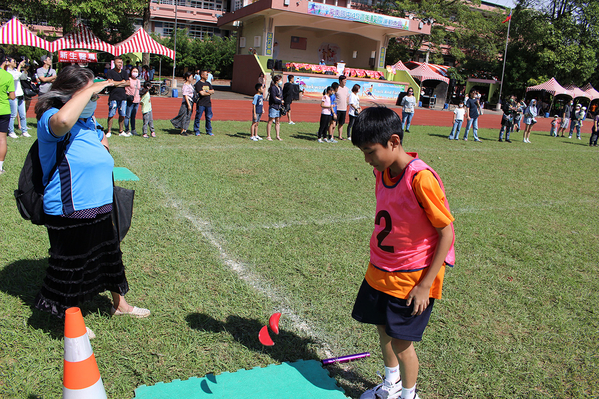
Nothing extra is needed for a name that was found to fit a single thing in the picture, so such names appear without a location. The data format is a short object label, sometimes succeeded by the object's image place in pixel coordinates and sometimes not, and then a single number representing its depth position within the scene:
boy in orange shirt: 2.10
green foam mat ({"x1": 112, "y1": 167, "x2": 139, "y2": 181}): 6.92
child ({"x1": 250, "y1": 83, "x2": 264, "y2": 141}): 11.27
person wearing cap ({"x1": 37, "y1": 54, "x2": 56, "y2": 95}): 10.88
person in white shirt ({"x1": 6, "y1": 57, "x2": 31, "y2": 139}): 9.13
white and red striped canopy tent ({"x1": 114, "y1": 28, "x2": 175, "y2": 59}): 22.36
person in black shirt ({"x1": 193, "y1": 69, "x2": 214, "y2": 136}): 11.49
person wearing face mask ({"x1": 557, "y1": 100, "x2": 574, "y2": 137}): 20.50
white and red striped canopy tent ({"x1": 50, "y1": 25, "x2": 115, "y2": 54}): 24.52
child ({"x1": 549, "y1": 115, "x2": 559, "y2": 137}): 20.61
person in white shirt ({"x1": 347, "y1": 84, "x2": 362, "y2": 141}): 12.91
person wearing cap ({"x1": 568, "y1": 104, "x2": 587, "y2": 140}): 19.78
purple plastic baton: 2.97
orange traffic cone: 2.10
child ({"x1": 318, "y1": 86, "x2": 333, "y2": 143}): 12.27
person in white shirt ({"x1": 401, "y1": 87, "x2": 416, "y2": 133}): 15.97
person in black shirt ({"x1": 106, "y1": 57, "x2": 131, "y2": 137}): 10.17
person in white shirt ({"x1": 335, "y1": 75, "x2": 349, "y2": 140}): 12.74
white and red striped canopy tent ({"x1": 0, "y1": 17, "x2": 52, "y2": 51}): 19.77
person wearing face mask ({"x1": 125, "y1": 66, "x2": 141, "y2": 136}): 10.22
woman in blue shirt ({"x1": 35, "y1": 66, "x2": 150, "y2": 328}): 2.66
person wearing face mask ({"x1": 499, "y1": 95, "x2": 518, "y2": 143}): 16.42
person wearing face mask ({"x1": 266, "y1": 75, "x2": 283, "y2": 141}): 11.54
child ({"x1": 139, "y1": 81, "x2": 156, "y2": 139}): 10.51
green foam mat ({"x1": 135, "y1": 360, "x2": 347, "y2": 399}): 2.62
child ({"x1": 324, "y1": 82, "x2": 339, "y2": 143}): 12.52
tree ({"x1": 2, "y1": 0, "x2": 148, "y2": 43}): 28.52
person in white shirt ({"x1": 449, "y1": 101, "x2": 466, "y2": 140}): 15.30
